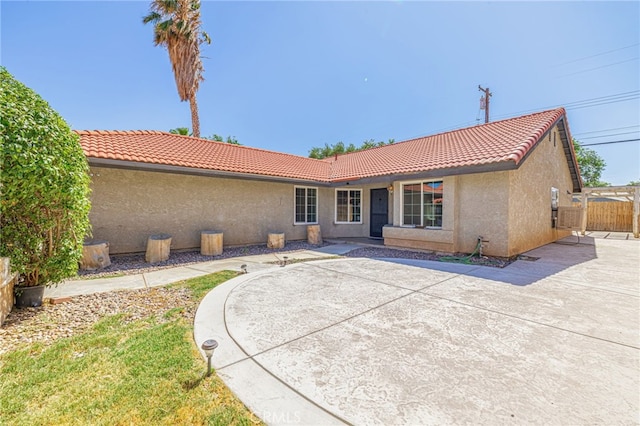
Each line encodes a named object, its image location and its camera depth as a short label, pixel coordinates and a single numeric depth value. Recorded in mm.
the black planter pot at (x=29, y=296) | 4148
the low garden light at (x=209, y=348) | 2510
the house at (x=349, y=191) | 8242
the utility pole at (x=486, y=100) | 20297
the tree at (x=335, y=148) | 36344
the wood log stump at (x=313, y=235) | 12062
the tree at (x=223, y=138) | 31931
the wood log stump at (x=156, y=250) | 7934
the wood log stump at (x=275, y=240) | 10617
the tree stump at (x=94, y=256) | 6898
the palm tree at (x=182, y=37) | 15352
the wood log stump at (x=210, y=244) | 9125
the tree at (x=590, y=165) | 32156
